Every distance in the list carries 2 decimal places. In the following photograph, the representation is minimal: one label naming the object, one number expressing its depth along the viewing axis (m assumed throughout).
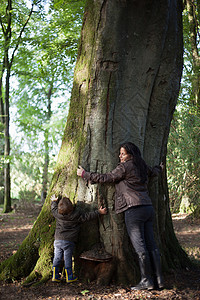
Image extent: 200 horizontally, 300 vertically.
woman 3.90
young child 4.12
